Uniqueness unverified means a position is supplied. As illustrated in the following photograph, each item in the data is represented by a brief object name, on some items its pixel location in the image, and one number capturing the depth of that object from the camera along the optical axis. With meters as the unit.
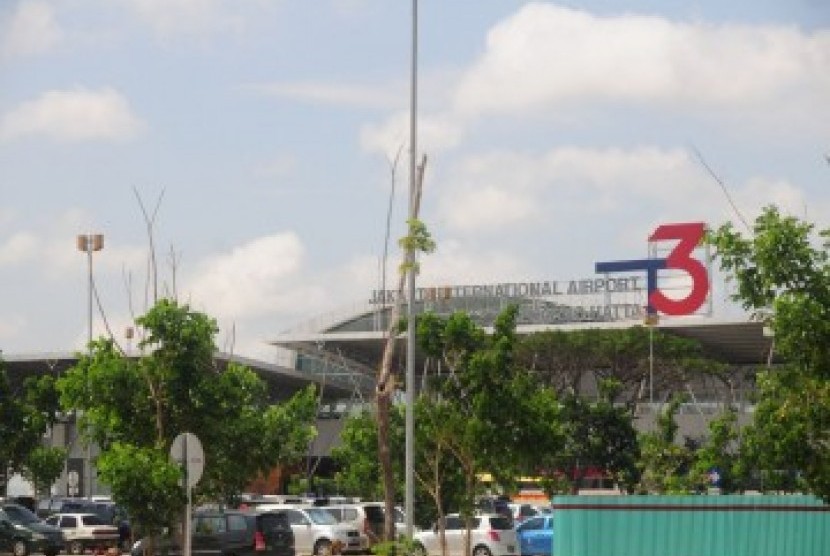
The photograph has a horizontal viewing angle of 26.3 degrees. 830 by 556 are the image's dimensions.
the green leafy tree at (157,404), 32.78
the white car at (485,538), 48.56
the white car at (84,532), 55.66
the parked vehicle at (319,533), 51.09
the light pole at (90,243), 71.62
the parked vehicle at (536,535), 52.56
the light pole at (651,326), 88.88
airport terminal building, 94.06
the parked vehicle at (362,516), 52.35
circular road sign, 25.58
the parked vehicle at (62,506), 60.66
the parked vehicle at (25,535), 51.28
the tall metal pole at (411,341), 33.72
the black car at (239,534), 39.22
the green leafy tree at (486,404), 36.62
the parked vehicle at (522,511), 65.36
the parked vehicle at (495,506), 56.42
